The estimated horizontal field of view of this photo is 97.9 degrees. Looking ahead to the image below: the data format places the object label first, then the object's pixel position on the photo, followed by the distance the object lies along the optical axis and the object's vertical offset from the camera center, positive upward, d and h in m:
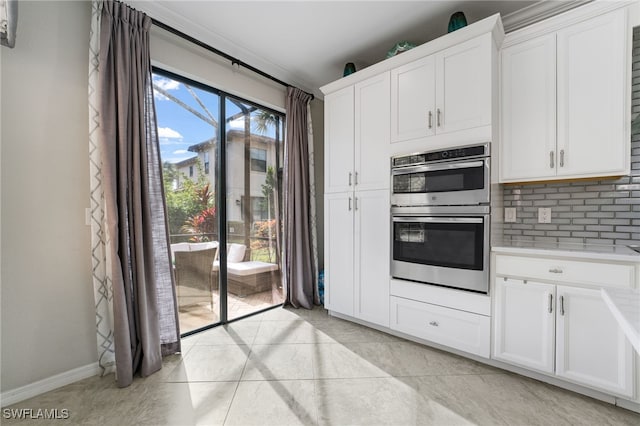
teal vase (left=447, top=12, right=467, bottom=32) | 2.07 +1.41
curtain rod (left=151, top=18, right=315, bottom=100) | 2.20 +1.46
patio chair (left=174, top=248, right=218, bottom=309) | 2.51 -0.60
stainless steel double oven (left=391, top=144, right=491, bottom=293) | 2.00 -0.05
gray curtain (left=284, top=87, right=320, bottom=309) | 3.25 -0.02
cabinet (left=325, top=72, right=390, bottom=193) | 2.53 +0.72
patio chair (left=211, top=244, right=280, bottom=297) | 2.86 -0.68
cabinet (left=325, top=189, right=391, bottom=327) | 2.54 -0.43
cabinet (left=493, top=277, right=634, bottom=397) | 1.58 -0.77
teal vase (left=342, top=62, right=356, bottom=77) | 2.80 +1.43
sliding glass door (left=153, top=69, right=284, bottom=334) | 2.48 +0.13
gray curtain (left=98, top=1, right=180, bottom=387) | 1.82 +0.21
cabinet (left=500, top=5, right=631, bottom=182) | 1.74 +0.75
